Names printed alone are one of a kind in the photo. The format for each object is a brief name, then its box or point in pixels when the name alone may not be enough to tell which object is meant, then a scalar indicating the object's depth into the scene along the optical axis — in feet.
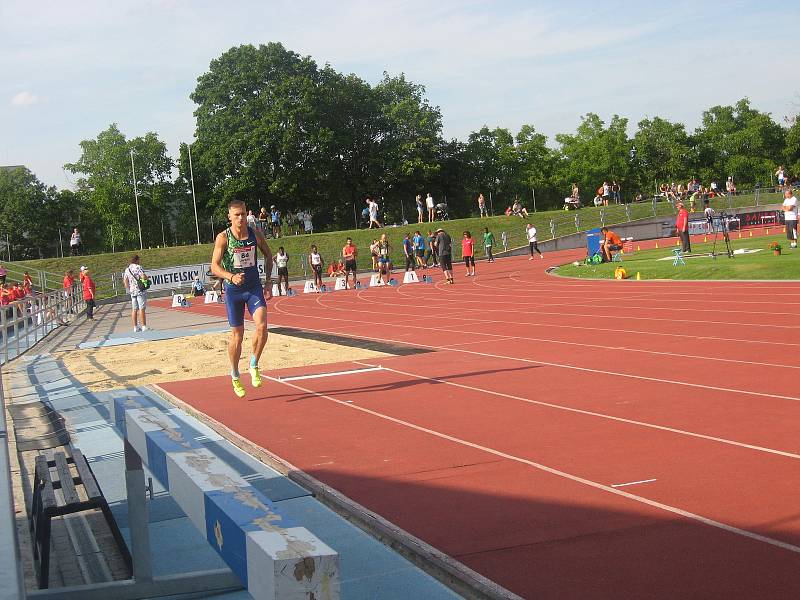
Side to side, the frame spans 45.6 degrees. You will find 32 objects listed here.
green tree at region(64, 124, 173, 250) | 256.32
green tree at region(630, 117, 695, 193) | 271.28
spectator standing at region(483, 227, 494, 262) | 138.10
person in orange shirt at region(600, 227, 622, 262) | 104.83
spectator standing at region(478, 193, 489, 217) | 191.22
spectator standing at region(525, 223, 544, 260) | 136.26
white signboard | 142.10
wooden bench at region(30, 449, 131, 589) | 15.92
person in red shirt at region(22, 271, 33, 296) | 91.96
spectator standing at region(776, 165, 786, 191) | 171.52
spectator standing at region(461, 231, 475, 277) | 110.01
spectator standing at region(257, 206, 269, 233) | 166.09
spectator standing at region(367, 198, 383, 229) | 177.17
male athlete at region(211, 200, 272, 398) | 30.78
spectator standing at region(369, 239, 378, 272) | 127.13
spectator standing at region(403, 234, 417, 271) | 126.49
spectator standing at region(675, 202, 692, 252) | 96.37
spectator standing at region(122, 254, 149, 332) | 72.38
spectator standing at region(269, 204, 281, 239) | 172.65
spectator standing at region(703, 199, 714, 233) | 137.80
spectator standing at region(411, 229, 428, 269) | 135.54
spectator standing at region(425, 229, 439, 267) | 137.16
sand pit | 42.14
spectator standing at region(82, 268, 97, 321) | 96.89
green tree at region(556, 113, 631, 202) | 272.10
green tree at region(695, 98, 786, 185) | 271.28
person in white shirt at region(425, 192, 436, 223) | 187.01
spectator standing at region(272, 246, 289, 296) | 112.78
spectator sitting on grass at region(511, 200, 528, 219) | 187.11
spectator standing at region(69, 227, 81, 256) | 164.86
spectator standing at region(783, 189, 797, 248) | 89.66
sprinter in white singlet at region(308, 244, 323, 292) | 115.44
